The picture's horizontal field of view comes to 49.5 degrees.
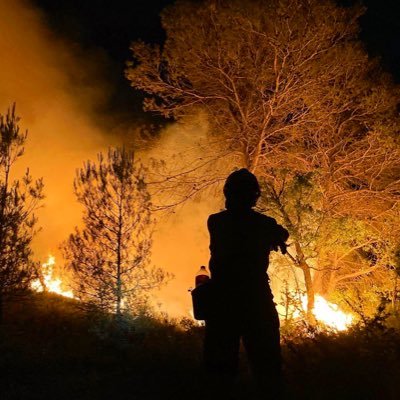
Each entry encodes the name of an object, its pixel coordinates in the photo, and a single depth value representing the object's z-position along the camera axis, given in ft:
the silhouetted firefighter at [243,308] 8.95
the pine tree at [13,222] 22.86
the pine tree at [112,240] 24.97
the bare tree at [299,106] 29.76
